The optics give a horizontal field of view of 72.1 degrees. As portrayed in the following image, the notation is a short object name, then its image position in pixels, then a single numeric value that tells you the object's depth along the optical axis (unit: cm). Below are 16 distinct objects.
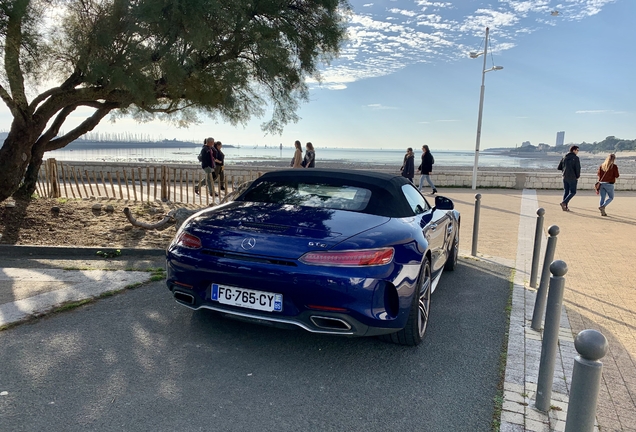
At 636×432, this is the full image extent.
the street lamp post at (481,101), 1923
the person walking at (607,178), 1148
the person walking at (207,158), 1300
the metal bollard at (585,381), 194
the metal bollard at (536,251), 534
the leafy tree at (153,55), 717
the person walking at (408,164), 1523
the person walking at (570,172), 1223
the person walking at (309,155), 1296
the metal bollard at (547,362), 269
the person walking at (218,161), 1402
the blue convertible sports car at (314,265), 295
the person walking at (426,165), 1573
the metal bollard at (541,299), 402
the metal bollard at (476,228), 712
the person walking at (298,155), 1339
